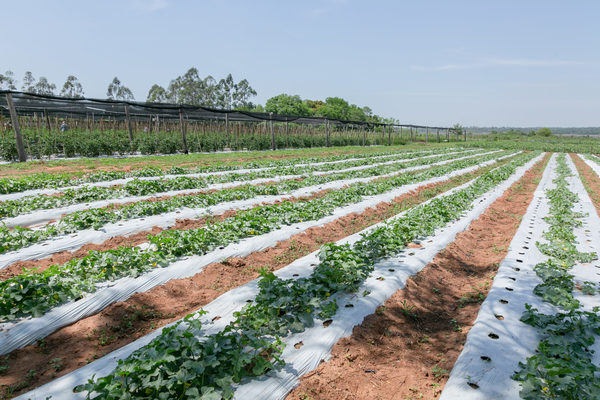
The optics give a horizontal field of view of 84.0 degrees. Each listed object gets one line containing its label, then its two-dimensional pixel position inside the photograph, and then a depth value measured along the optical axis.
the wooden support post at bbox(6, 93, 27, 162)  14.16
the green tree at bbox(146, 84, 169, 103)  93.18
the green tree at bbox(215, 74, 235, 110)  92.94
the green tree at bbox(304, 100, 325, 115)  99.81
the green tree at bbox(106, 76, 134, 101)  100.19
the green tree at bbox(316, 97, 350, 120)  91.88
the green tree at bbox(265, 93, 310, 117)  82.19
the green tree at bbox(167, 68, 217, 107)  87.81
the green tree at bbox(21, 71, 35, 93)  84.61
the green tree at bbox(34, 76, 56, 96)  88.77
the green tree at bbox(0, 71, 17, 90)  78.60
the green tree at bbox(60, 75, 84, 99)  88.69
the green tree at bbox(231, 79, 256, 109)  98.06
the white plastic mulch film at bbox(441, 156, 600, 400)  2.71
